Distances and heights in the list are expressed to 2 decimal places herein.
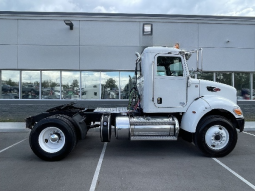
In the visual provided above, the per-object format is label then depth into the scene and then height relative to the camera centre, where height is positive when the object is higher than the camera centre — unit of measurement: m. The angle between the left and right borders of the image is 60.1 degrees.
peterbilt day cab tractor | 5.57 -0.52
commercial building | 11.77 +2.50
